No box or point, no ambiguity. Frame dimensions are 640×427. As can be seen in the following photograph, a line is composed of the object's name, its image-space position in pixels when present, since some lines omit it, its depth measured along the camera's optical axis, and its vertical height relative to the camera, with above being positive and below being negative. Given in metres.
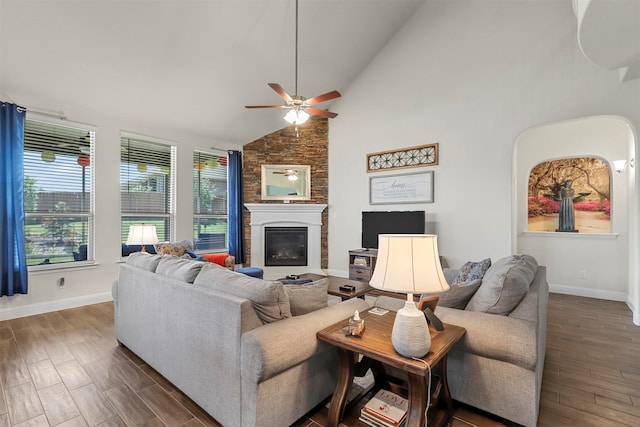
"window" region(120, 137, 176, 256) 4.75 +0.49
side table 1.43 -0.69
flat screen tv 4.85 -0.15
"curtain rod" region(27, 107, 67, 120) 3.87 +1.34
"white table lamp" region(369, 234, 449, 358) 1.41 -0.31
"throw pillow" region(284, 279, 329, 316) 1.90 -0.53
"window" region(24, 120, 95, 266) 3.90 +0.30
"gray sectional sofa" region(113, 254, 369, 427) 1.57 -0.74
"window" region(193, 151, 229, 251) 5.73 +0.26
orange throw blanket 4.63 -0.67
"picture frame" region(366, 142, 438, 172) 4.96 +0.99
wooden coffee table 3.28 -0.86
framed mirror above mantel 6.21 +0.68
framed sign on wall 5.00 +0.46
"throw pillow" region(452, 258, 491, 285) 2.56 -0.51
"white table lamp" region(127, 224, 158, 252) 3.85 -0.26
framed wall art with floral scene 4.69 +0.35
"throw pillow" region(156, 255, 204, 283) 2.15 -0.40
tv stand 5.22 -0.86
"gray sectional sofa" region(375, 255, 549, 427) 1.68 -0.75
